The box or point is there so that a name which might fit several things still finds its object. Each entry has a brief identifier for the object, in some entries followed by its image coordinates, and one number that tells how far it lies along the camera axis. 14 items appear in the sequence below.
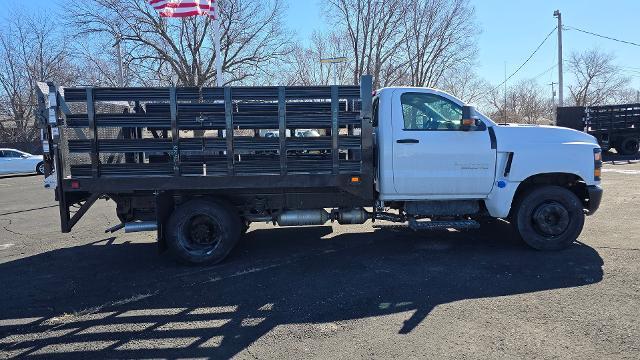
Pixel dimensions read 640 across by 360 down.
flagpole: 13.31
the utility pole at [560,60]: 30.84
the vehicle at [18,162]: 22.84
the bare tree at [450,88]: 43.28
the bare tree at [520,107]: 45.38
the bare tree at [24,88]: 37.62
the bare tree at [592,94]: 62.50
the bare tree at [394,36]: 36.06
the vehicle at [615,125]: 21.34
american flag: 12.76
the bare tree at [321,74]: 37.22
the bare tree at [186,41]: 27.69
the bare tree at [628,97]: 64.38
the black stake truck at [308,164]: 5.38
